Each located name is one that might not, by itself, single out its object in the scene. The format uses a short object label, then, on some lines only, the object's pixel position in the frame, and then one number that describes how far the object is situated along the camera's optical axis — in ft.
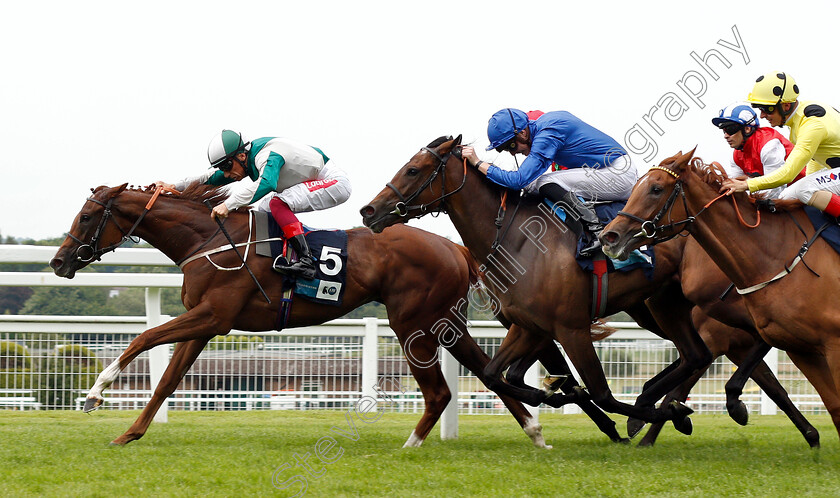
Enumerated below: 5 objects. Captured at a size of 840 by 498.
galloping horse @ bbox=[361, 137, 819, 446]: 36.01
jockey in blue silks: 37.35
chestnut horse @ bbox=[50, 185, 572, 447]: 40.93
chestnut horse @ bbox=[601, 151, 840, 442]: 31.19
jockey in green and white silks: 41.14
